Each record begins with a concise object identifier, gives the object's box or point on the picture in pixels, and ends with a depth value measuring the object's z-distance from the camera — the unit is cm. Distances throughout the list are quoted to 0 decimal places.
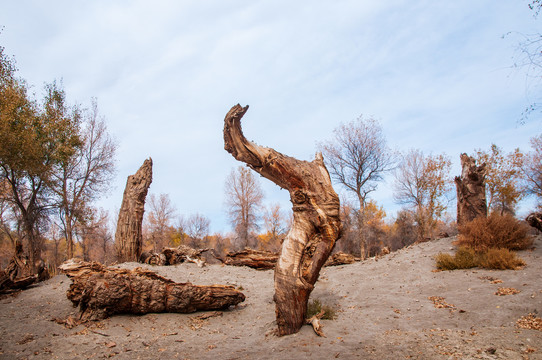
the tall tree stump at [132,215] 1184
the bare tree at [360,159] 2455
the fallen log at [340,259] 1511
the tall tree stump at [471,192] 1345
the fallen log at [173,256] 1215
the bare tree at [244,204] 3731
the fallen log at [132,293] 664
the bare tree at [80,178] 1909
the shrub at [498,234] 1029
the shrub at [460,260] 966
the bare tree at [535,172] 2991
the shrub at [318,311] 631
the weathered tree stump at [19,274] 898
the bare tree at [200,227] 4816
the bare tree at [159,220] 4384
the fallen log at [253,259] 1348
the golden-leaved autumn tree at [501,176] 2884
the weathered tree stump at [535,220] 1070
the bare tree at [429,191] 2947
